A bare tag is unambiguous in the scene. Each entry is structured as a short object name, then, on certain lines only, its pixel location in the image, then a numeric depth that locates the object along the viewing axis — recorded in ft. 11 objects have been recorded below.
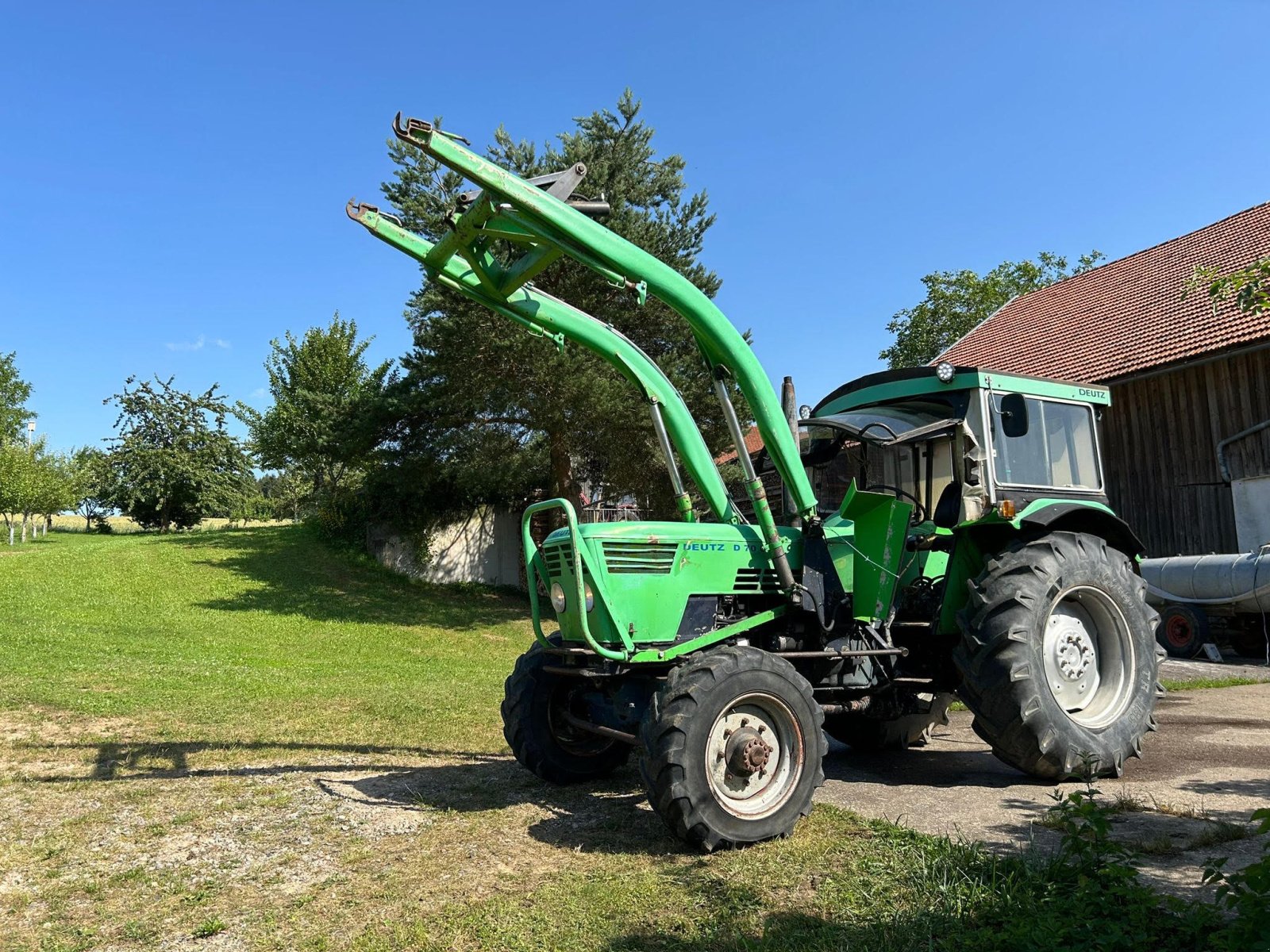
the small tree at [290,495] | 142.72
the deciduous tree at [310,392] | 95.61
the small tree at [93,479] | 122.62
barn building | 50.21
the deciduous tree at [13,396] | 171.69
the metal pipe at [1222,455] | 50.34
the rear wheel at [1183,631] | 44.29
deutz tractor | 15.57
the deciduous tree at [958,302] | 109.09
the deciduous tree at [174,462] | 120.88
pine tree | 56.70
